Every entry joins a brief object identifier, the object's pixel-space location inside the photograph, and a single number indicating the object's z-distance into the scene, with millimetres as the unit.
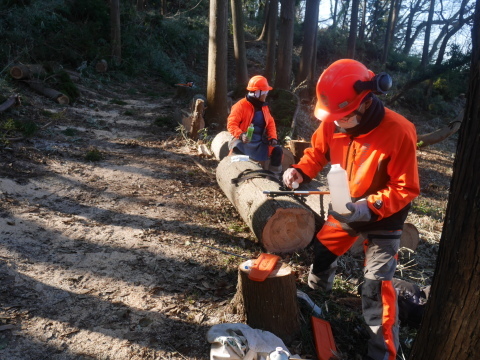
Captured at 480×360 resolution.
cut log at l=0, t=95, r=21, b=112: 7985
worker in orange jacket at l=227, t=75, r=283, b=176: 6281
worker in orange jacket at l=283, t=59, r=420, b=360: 2705
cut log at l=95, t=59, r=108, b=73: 16000
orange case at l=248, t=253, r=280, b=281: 2930
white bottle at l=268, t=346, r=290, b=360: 2498
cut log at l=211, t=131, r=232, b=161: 7703
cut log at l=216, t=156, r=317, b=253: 4363
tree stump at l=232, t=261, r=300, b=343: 3008
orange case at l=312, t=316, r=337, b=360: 2902
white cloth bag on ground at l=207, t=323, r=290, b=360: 2623
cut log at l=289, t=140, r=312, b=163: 7760
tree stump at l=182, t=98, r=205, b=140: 8906
